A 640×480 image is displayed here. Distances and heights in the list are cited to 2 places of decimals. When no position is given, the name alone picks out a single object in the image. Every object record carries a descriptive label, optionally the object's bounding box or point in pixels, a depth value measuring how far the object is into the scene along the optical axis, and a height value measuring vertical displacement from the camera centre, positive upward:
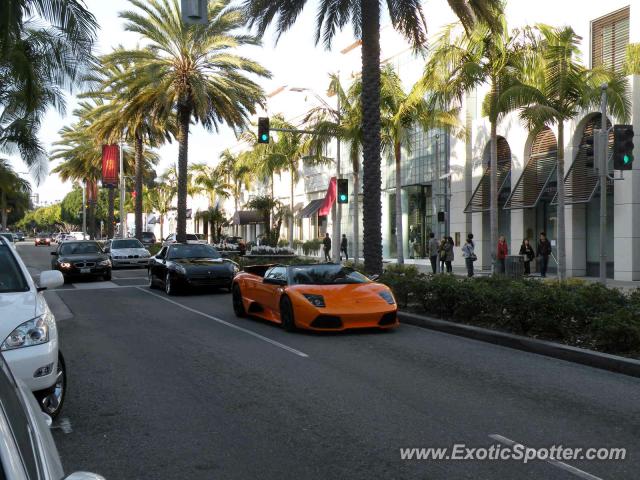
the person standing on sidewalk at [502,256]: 23.42 -1.05
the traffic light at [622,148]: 13.94 +1.66
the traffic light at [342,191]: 24.12 +1.47
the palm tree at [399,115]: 25.55 +4.58
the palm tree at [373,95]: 16.14 +3.40
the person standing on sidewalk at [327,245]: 37.69 -0.84
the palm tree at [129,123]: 28.95 +5.61
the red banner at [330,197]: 31.79 +1.77
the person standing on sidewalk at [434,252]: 26.70 -0.96
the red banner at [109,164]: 39.03 +4.26
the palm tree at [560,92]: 18.88 +3.99
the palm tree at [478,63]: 20.92 +5.44
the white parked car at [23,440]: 1.71 -0.60
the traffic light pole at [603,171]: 14.39 +1.20
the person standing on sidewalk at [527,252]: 24.74 -0.96
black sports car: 17.78 -0.98
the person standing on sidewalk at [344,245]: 36.93 -0.84
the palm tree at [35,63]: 14.49 +4.84
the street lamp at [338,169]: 27.53 +2.72
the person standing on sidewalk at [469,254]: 24.80 -0.99
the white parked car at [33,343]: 5.14 -0.87
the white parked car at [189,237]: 47.28 -0.28
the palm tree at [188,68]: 26.22 +6.89
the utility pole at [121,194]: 44.22 +2.95
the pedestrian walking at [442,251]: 25.80 -0.89
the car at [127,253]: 29.08 -0.83
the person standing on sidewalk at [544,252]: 23.70 -0.93
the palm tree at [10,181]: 34.72 +3.23
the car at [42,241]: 83.83 -0.65
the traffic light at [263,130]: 22.97 +3.61
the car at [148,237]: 55.66 -0.27
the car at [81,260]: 22.64 -0.88
